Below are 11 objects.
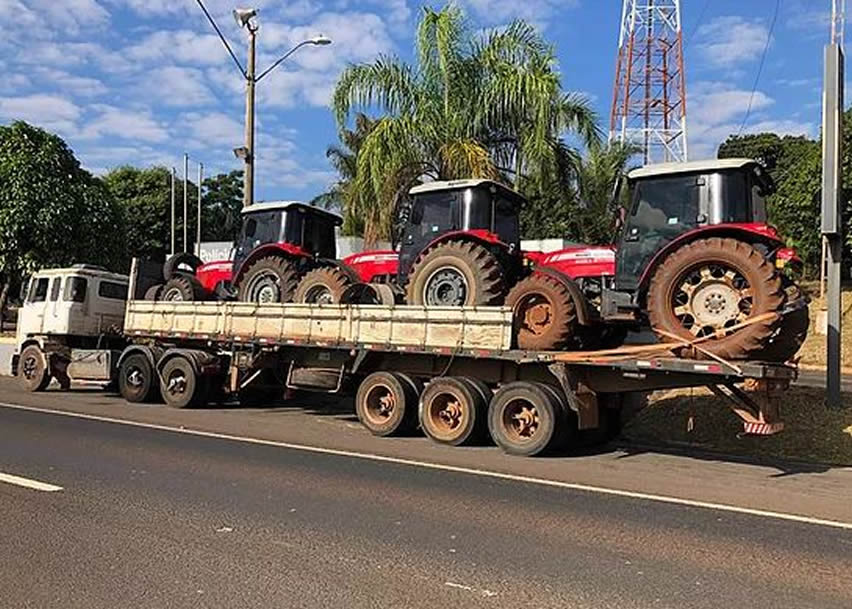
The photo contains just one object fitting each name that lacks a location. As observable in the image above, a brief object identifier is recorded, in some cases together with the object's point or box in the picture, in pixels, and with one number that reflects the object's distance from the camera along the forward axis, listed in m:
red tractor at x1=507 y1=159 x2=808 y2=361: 9.91
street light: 18.53
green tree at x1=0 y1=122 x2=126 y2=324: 25.09
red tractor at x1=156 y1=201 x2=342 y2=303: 15.04
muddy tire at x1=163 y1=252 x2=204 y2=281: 17.27
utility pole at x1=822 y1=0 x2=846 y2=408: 13.38
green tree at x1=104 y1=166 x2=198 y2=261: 57.88
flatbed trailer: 10.50
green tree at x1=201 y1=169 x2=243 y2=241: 61.66
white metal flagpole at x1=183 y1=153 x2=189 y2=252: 53.41
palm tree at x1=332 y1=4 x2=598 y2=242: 21.31
